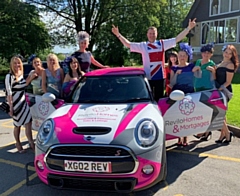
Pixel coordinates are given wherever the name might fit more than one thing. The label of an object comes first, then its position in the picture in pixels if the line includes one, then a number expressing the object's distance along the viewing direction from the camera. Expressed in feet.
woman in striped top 11.79
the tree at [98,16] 53.96
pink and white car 7.22
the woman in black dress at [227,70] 12.34
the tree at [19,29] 47.98
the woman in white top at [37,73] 13.01
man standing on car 13.16
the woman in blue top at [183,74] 11.89
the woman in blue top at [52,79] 12.45
